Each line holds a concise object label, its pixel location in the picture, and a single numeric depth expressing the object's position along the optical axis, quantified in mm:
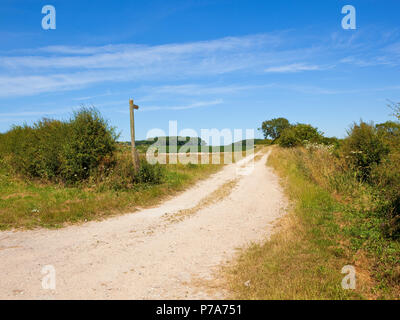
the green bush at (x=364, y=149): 12641
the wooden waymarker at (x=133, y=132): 12430
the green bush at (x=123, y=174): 12383
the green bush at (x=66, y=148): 13031
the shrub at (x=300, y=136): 27859
